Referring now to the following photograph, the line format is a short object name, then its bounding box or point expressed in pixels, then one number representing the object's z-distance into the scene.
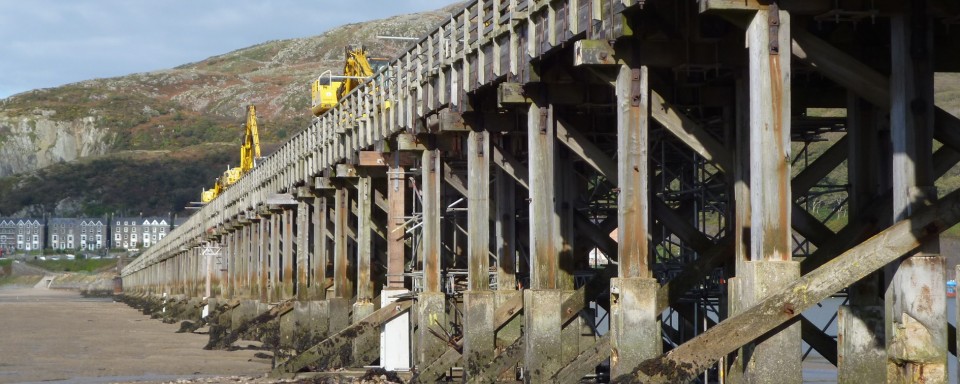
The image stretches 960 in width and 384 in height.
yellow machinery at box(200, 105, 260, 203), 87.50
